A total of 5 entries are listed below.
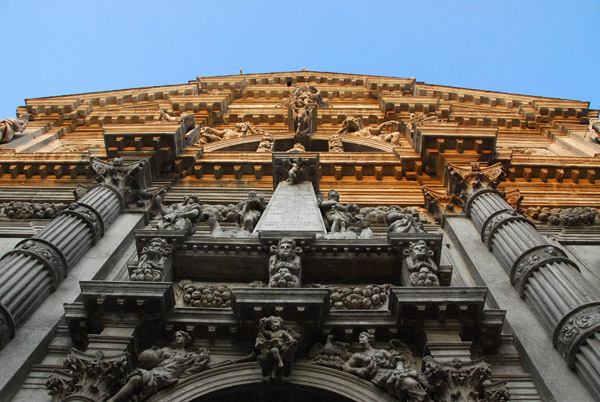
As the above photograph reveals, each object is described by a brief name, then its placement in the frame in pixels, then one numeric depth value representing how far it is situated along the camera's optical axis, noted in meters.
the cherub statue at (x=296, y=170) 13.27
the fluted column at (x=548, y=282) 6.86
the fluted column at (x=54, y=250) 7.79
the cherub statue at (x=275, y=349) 6.54
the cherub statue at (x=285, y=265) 7.98
